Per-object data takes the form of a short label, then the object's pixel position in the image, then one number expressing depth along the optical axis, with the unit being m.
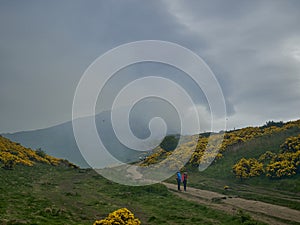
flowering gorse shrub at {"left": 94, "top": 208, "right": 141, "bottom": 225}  14.66
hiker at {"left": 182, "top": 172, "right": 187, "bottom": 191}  36.84
